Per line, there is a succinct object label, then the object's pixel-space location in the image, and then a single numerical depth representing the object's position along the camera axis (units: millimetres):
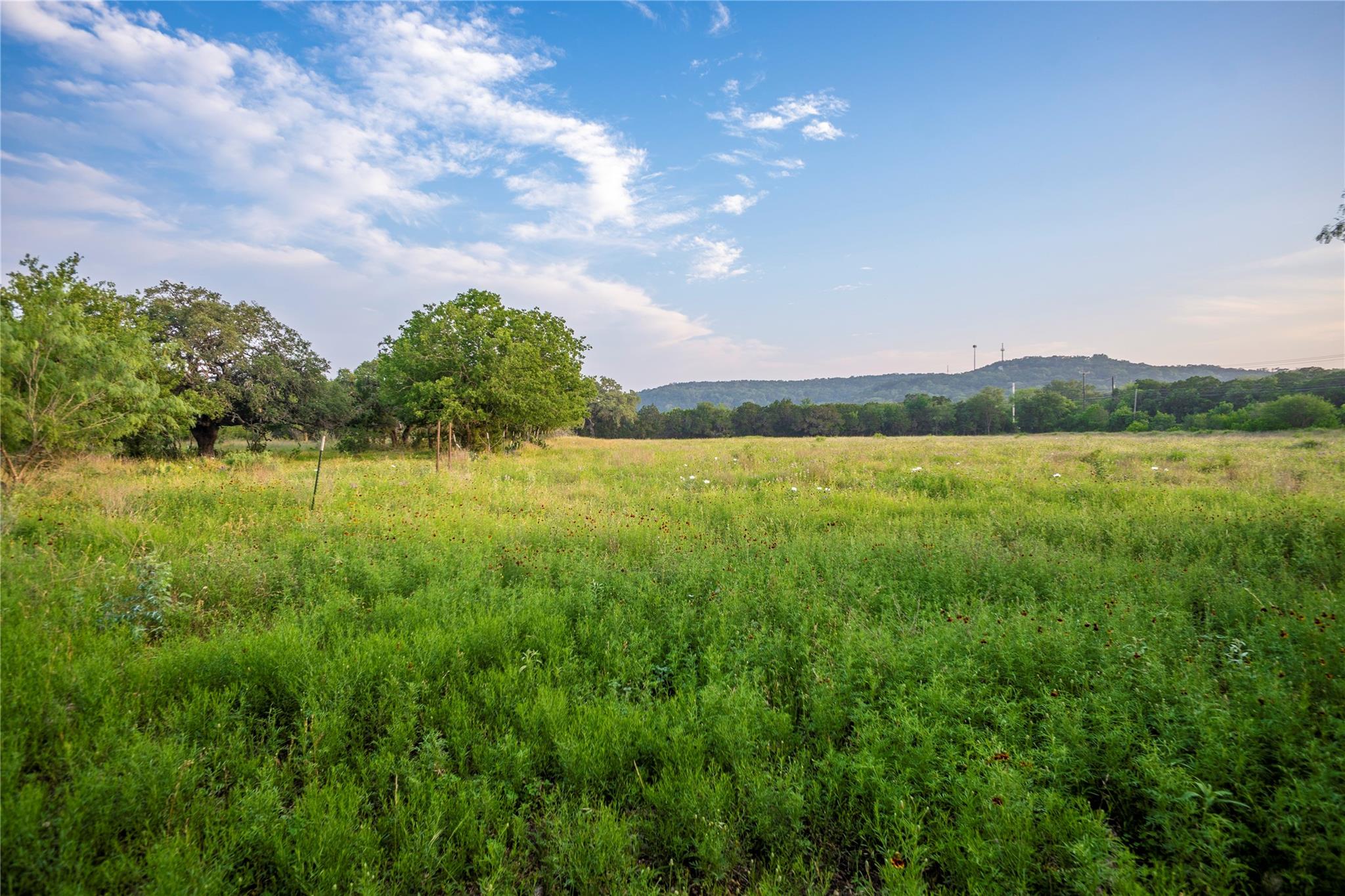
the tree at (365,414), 31328
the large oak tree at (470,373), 25016
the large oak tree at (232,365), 22578
